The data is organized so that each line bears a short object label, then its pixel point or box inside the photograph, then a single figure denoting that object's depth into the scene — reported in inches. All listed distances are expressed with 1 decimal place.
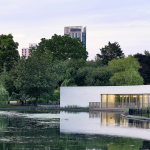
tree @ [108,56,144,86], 3348.9
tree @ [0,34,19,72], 3722.9
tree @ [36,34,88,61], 4055.6
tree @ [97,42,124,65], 4229.8
